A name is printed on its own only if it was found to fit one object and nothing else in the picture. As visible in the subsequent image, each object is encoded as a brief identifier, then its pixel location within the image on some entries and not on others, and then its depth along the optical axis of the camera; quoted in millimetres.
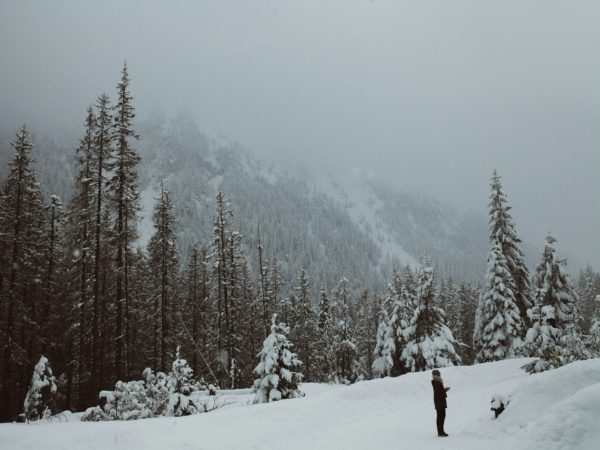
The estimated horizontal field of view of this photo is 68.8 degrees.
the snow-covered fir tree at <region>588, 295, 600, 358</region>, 18750
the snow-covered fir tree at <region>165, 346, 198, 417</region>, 15406
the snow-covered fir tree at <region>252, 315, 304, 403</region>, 17547
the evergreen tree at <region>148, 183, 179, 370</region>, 32062
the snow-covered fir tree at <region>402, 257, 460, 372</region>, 31141
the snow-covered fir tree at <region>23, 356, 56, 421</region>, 15969
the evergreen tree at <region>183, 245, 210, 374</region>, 43325
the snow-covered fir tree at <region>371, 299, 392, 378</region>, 36562
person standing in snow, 12383
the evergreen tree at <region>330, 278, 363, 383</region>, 44812
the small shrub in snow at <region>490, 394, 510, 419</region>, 12477
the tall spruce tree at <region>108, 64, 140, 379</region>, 23672
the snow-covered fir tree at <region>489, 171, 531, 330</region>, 33625
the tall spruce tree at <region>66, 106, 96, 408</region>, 24875
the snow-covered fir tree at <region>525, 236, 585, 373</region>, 19578
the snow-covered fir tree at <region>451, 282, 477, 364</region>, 57094
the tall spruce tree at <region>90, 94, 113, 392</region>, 24078
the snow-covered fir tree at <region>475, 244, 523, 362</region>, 31547
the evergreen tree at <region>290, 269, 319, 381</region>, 49531
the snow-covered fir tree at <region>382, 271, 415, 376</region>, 36031
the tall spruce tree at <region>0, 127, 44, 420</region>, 24469
